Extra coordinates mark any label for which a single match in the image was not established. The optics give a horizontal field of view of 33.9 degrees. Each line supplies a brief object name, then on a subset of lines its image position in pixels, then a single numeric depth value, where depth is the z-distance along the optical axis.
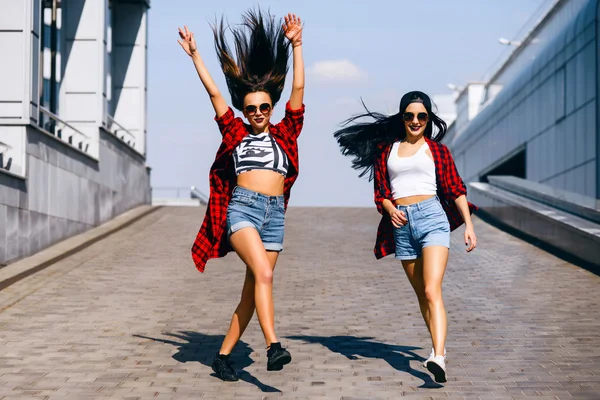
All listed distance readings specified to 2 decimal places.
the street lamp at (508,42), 37.62
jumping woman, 6.35
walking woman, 6.54
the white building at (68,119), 14.70
